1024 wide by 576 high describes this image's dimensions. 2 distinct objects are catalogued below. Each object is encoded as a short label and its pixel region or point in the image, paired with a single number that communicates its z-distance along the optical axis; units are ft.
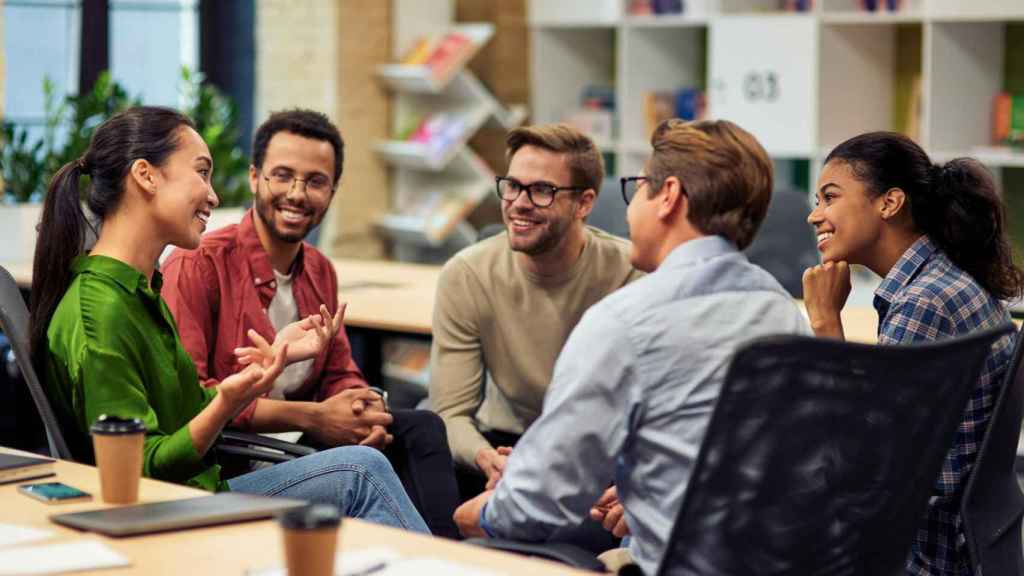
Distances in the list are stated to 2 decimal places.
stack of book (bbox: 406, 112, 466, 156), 21.36
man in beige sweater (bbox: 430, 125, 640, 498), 10.68
